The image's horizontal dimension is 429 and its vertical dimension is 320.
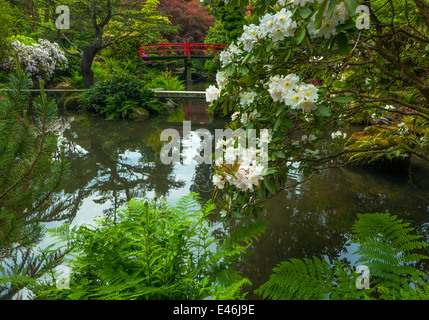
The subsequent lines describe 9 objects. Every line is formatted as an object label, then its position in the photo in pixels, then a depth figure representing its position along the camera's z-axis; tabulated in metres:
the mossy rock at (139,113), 9.58
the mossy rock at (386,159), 4.64
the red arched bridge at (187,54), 16.84
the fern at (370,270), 1.67
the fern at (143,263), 1.50
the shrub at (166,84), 11.94
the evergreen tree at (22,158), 1.52
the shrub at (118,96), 9.53
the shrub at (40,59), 10.93
